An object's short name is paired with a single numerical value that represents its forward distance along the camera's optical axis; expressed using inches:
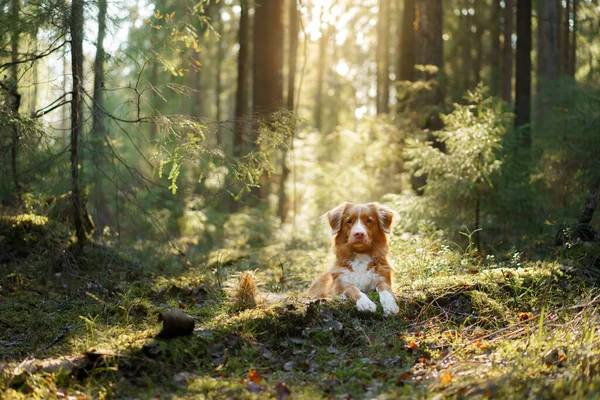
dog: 259.1
